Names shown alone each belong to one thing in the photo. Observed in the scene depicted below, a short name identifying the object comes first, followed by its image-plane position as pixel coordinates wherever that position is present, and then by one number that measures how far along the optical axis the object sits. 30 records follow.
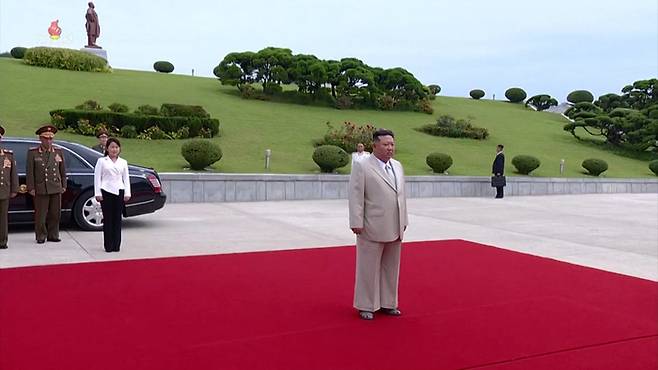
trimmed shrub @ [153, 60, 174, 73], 52.19
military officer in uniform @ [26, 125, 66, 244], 7.87
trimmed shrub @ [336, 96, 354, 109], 32.12
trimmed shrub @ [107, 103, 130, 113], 21.04
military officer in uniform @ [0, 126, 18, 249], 7.45
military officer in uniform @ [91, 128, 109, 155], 10.52
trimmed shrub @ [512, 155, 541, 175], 20.98
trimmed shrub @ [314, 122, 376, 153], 20.83
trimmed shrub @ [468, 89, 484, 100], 52.34
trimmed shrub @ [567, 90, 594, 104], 49.84
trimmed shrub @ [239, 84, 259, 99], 31.72
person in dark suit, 17.77
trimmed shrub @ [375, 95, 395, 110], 33.00
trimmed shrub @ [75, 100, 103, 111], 21.33
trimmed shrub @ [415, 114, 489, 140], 27.86
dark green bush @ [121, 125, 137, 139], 19.31
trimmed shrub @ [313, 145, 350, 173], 17.09
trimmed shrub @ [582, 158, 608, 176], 22.94
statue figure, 37.47
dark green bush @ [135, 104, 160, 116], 21.08
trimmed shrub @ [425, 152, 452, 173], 19.39
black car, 8.59
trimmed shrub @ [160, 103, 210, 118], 21.58
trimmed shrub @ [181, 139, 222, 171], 15.56
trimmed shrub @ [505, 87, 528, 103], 49.44
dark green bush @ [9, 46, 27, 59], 43.84
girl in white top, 7.35
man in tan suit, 4.75
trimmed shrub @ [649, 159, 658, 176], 25.03
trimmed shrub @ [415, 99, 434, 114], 33.91
